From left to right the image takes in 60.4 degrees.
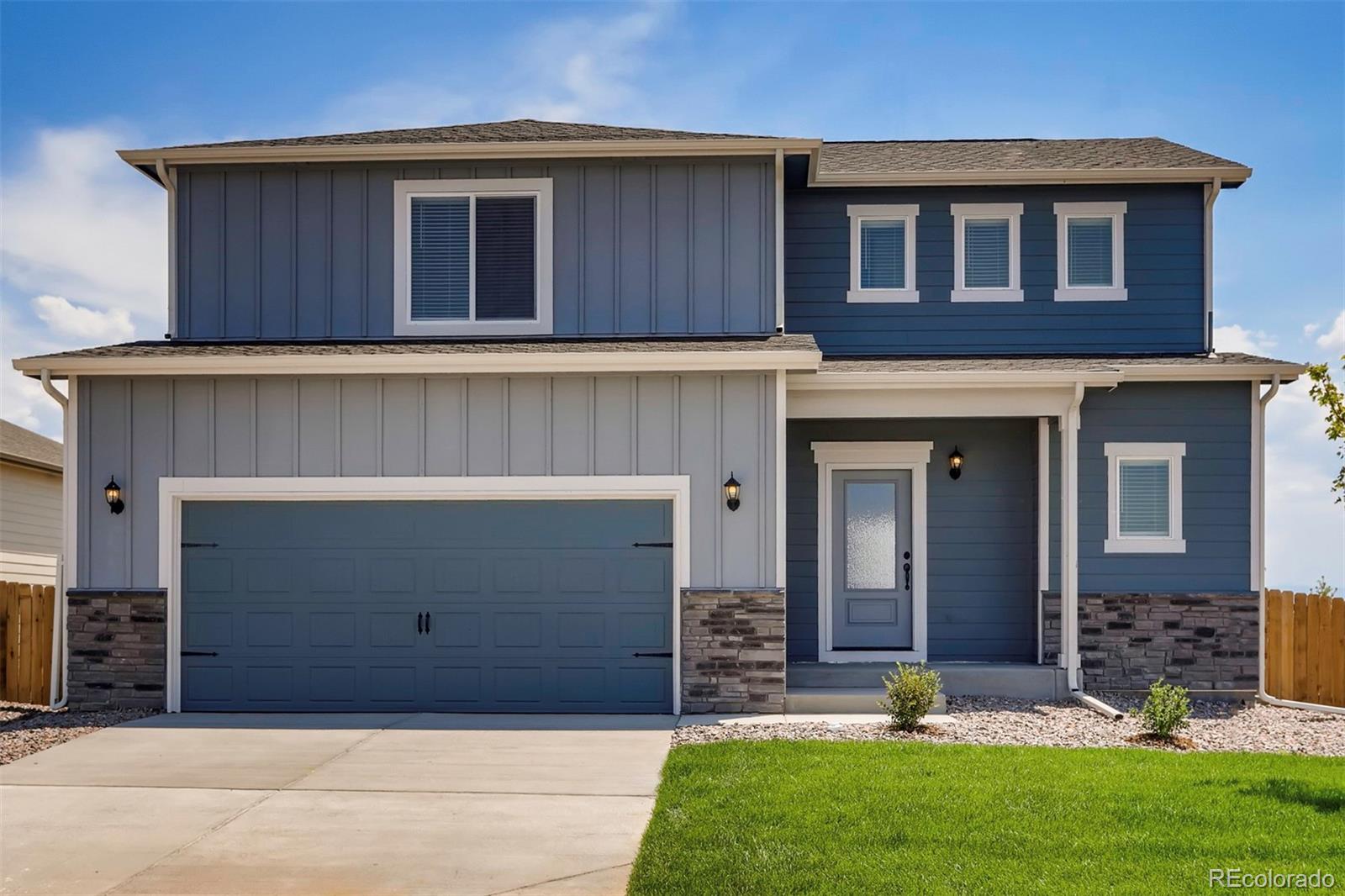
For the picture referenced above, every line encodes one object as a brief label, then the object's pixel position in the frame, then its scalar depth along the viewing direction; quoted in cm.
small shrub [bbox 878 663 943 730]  937
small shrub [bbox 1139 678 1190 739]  902
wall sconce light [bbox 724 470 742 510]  1040
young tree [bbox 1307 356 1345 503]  878
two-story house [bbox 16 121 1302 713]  1065
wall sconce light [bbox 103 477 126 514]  1076
